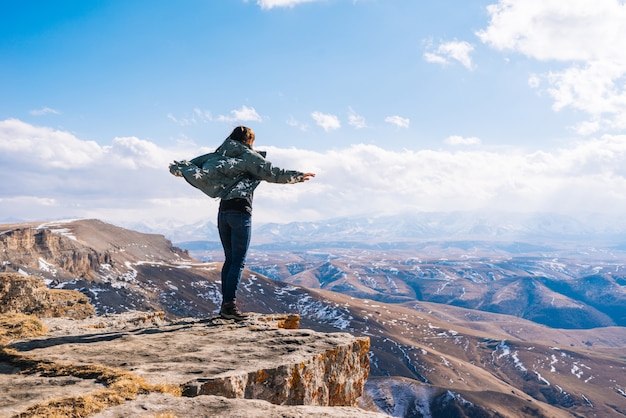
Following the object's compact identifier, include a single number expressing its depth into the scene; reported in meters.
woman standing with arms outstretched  10.02
